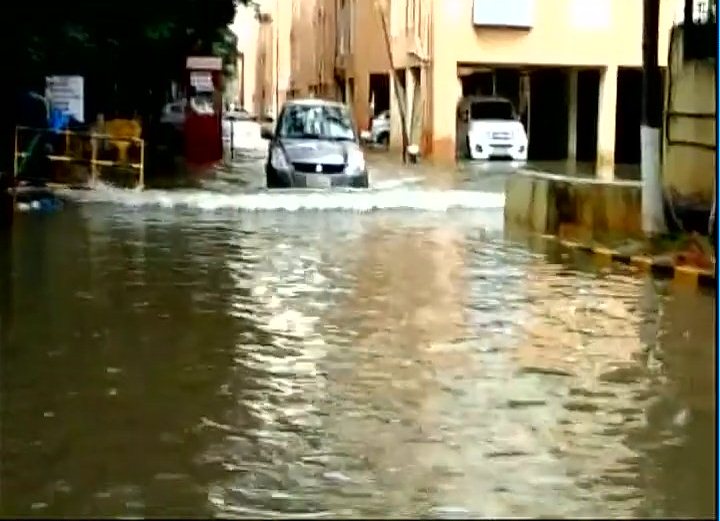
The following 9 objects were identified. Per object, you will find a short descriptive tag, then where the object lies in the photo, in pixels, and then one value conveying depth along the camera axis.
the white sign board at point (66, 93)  28.28
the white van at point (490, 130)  42.47
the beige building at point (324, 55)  54.41
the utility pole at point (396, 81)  46.09
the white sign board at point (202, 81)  37.03
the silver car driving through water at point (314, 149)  25.91
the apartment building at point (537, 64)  42.81
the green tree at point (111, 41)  22.83
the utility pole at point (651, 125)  16.78
